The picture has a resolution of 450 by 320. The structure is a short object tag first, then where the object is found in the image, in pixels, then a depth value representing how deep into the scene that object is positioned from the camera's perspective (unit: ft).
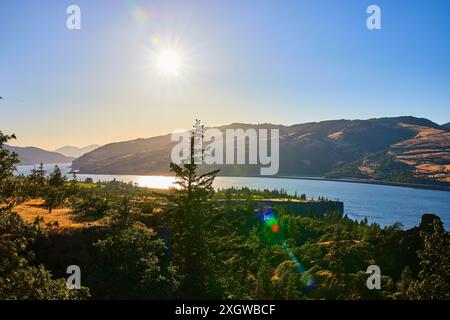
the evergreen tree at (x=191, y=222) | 105.50
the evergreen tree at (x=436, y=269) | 86.38
